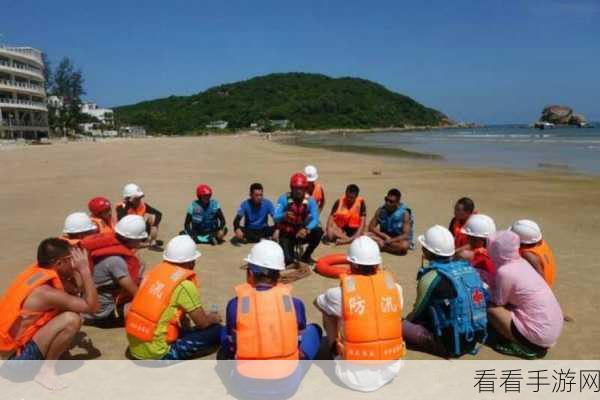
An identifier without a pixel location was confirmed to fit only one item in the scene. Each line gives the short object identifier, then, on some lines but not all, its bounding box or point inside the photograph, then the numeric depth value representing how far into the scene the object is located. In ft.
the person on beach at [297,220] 22.81
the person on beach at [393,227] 24.84
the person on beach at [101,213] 19.84
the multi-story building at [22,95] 197.88
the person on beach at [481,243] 14.73
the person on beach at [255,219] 26.58
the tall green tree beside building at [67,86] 295.28
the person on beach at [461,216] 20.44
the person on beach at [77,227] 15.67
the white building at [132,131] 320.25
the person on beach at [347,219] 26.84
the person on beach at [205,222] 26.78
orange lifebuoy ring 20.84
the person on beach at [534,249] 14.65
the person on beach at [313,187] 28.35
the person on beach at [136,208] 24.45
